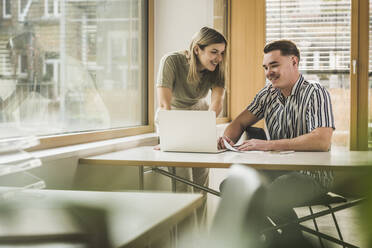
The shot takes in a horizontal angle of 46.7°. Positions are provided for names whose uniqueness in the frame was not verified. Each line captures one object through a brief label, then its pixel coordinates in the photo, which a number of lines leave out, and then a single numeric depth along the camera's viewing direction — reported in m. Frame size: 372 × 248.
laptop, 2.08
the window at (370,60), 4.17
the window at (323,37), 4.33
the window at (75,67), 1.73
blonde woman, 2.56
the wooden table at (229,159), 1.76
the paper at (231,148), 2.17
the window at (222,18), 4.02
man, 2.03
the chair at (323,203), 1.95
